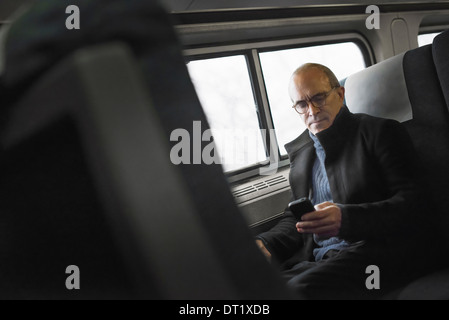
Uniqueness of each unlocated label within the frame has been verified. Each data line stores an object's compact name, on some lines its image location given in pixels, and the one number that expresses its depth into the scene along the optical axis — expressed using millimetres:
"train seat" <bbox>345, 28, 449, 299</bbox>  1613
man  1464
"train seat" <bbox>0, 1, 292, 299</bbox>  401
